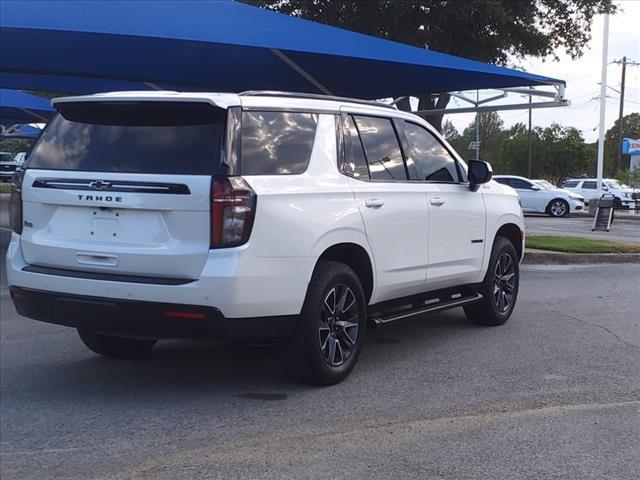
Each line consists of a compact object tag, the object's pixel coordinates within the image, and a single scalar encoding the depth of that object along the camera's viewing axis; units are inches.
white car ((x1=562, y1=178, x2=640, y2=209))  1300.4
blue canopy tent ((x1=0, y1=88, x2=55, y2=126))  1015.0
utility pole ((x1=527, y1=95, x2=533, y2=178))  2409.8
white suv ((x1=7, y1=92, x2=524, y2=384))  179.3
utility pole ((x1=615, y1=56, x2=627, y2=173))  2176.4
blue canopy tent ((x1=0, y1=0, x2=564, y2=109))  431.2
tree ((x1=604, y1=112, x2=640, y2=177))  2955.5
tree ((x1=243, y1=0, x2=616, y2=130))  725.3
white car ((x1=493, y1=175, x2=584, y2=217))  1122.0
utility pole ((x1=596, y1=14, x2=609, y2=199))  1091.9
